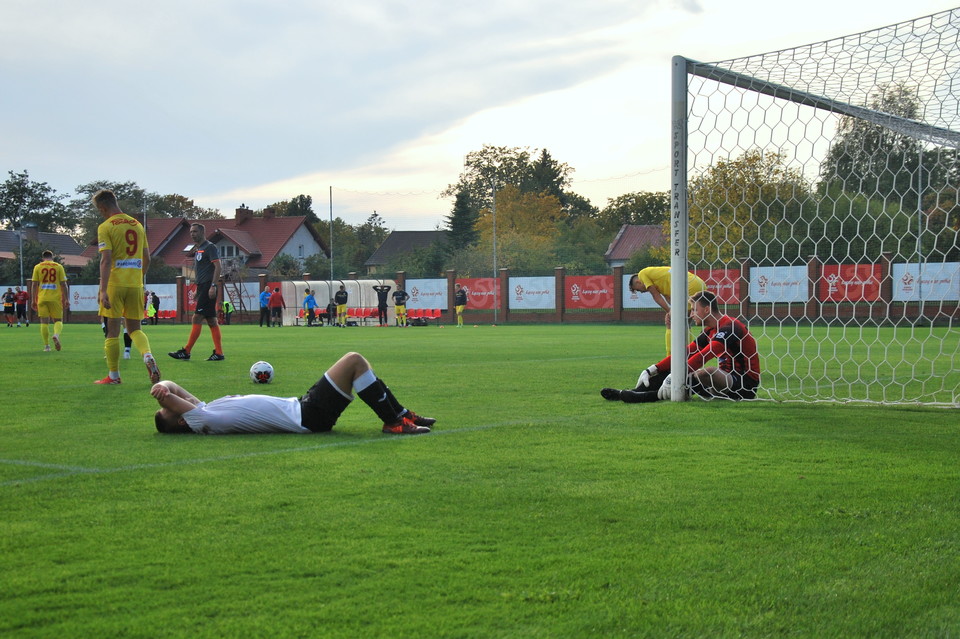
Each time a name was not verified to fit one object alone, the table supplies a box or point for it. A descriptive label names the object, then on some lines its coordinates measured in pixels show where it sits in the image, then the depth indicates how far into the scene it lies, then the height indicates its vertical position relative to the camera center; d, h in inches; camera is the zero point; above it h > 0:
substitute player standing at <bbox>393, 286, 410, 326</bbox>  1609.3 +1.3
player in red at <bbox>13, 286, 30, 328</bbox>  1600.6 +9.6
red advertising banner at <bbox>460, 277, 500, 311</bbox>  1722.4 +23.1
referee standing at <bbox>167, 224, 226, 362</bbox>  569.9 +16.3
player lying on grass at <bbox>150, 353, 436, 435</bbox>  254.7 -30.5
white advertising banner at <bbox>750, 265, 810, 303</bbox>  1189.5 +27.7
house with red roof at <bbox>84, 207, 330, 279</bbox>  3048.7 +240.1
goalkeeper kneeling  353.7 -26.2
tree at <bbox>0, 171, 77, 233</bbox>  3914.9 +454.6
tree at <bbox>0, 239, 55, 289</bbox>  2351.1 +123.0
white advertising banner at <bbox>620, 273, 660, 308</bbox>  1564.5 +6.0
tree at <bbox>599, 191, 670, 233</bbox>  3496.6 +374.5
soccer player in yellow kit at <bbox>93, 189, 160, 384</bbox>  430.0 +15.2
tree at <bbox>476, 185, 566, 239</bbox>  2960.1 +298.2
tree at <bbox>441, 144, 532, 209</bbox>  3272.6 +497.8
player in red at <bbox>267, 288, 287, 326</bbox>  1731.1 +1.7
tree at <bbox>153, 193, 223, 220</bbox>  4023.1 +449.9
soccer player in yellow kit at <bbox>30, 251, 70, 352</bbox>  714.2 +12.3
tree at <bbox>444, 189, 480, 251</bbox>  2925.7 +267.6
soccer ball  426.3 -31.8
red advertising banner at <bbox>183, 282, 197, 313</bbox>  2022.6 +22.1
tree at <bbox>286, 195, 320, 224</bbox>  4269.2 +481.7
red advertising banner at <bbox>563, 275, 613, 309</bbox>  1624.0 +21.1
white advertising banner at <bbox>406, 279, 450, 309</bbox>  1792.6 +22.9
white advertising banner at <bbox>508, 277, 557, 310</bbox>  1653.5 +20.0
